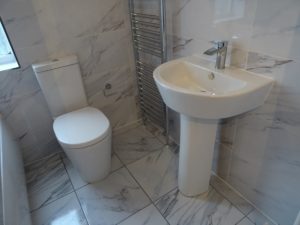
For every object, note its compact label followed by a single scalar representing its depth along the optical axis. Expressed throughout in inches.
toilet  54.7
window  59.8
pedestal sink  36.0
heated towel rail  60.2
